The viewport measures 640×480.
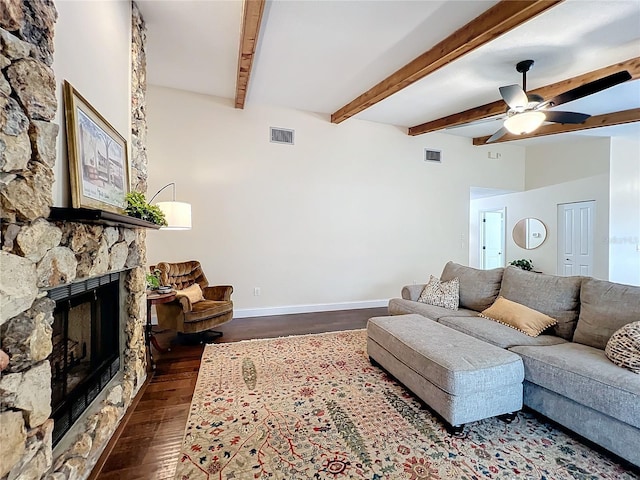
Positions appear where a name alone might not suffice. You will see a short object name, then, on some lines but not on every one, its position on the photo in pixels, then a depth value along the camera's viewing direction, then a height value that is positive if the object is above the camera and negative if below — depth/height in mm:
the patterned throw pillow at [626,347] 1754 -731
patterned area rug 1610 -1290
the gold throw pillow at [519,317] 2521 -790
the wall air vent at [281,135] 4703 +1494
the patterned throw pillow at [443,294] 3508 -780
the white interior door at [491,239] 7691 -283
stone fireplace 1013 -219
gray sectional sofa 1627 -862
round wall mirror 6539 -114
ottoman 1861 -961
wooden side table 2787 -669
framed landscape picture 1500 +435
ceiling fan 2844 +1250
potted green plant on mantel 2141 +161
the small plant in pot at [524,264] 6666 -802
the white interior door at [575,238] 5672 -204
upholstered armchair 3268 -856
